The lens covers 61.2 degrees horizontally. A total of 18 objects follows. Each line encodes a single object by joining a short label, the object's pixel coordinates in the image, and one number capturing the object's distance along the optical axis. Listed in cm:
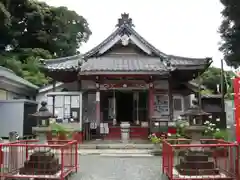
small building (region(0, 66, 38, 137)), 1237
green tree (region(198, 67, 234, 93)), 2523
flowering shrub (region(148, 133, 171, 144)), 988
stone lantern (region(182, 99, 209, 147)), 565
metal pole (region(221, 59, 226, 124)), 1493
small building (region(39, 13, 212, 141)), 1195
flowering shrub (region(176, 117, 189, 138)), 1031
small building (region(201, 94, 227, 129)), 1494
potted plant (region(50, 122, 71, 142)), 995
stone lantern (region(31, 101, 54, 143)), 583
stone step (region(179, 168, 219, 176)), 530
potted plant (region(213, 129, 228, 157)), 538
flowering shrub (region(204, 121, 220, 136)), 930
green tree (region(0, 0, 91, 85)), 2428
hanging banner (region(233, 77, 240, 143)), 493
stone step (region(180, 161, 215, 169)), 537
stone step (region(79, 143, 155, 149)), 1026
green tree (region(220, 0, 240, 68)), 1817
